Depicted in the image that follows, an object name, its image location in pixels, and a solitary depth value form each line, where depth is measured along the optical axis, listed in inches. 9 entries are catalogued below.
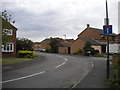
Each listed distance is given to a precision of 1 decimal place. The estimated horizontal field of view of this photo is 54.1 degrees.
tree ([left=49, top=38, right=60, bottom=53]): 1441.5
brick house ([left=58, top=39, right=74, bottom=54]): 1342.4
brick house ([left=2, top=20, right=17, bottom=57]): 780.6
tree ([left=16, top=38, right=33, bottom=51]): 882.4
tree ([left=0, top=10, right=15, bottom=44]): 432.0
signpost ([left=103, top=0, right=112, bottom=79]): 238.3
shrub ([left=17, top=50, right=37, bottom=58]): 777.8
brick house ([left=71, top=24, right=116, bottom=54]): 1191.0
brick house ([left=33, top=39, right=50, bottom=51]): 2323.9
